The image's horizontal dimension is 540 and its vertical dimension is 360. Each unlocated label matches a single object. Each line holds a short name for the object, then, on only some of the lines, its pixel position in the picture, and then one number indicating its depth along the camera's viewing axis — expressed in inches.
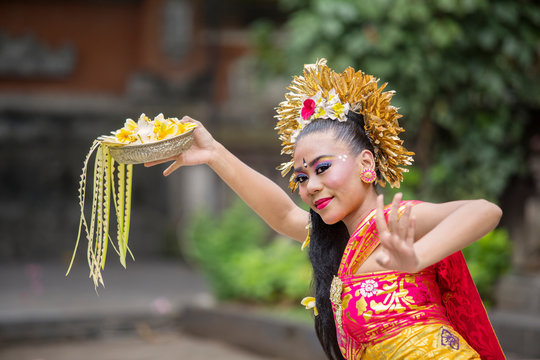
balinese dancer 160.0
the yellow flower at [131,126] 167.4
